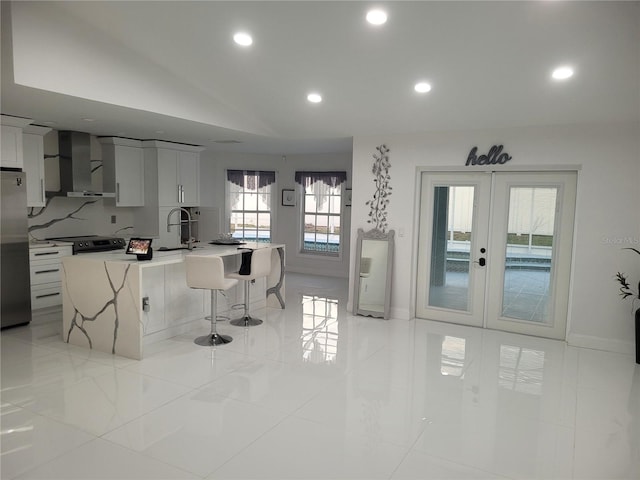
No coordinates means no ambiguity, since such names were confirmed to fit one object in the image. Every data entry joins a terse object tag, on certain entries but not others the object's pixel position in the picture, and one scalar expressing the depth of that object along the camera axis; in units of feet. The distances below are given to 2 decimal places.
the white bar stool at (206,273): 15.71
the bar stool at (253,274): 17.88
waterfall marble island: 14.85
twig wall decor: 20.34
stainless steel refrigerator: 17.26
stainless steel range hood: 21.65
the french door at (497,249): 17.95
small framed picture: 31.45
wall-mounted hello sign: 17.99
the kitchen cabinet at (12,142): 17.26
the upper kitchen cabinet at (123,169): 23.35
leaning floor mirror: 20.38
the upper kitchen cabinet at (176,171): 24.53
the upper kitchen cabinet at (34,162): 19.33
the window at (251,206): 31.42
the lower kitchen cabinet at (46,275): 19.34
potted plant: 16.02
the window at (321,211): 30.50
